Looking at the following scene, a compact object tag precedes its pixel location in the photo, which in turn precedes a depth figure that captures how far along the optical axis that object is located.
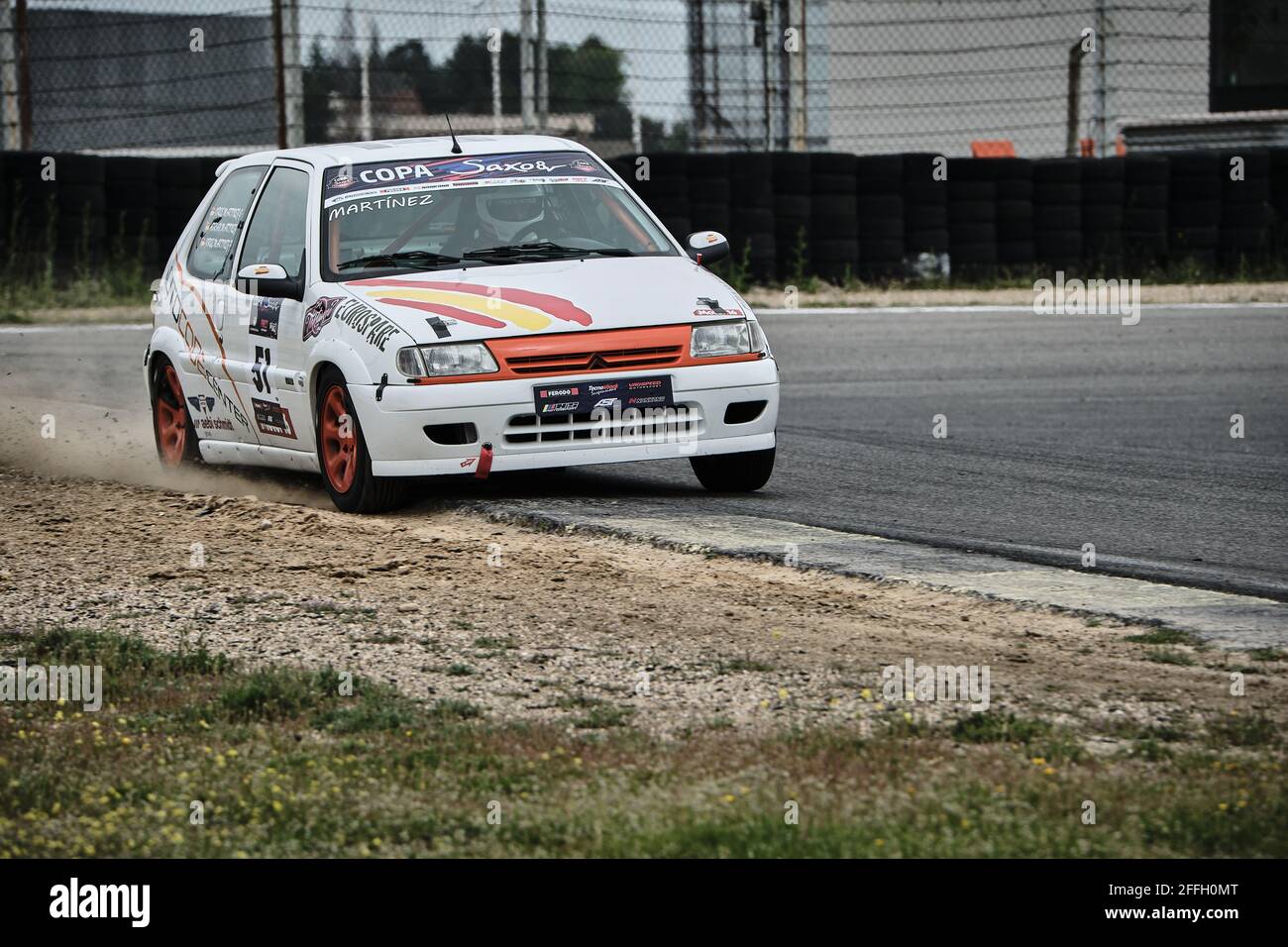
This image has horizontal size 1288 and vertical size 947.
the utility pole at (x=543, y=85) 18.39
